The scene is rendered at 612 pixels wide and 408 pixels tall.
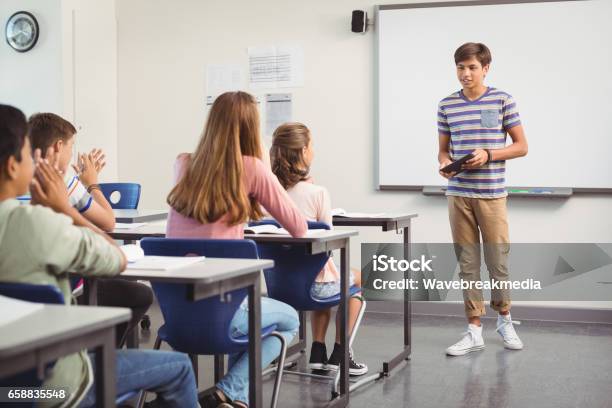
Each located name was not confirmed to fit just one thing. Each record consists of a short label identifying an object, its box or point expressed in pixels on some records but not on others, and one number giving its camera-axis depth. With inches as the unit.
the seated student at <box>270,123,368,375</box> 135.6
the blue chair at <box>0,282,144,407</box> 61.0
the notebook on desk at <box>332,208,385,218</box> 151.1
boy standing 164.1
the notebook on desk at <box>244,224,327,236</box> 120.5
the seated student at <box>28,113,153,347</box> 109.6
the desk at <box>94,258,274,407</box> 74.2
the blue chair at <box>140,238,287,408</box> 94.6
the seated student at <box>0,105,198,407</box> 62.2
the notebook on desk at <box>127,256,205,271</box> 80.0
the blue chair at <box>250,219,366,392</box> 130.2
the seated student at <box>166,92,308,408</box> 100.8
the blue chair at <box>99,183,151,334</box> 187.2
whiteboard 196.2
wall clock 218.7
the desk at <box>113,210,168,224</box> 149.3
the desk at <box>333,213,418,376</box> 146.9
